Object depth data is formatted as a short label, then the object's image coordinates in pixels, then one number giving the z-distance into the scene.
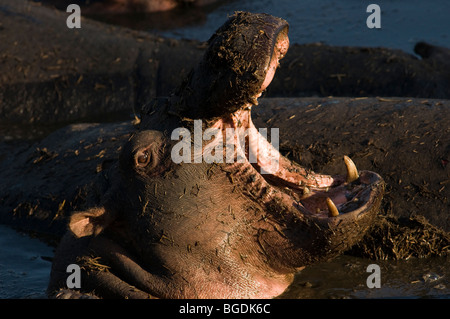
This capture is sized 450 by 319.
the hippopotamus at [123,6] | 14.72
